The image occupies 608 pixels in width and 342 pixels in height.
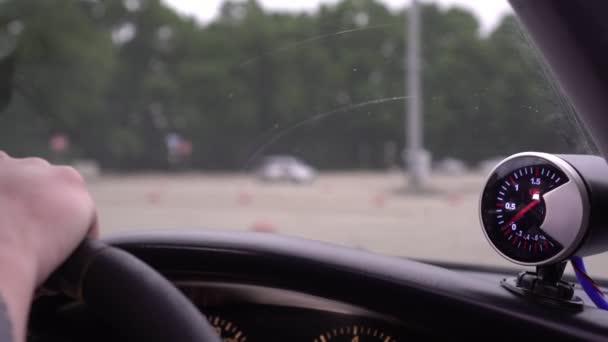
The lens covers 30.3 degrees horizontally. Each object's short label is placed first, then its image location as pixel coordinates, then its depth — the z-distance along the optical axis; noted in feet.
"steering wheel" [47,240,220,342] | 1.76
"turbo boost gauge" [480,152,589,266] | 1.99
